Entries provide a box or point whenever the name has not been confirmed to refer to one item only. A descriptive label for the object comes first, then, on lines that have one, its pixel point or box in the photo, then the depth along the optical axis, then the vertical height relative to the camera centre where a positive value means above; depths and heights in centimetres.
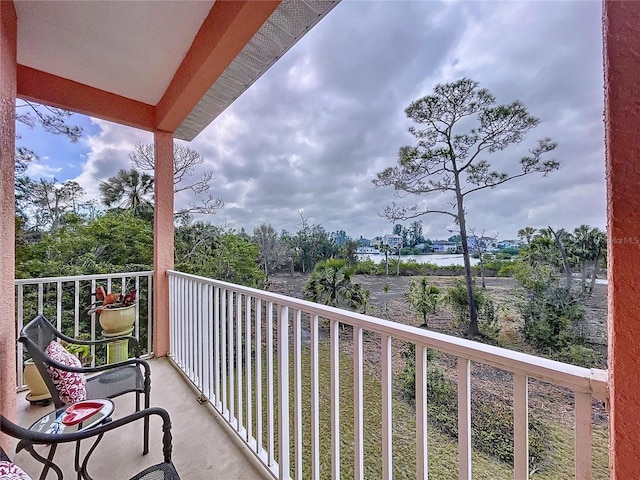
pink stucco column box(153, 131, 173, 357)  324 +5
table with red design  125 -81
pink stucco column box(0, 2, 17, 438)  160 +21
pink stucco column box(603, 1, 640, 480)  53 +3
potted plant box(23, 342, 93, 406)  241 -121
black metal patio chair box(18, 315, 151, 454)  148 -77
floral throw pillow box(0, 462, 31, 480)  71 -59
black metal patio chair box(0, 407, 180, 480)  101 -70
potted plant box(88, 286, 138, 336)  277 -66
